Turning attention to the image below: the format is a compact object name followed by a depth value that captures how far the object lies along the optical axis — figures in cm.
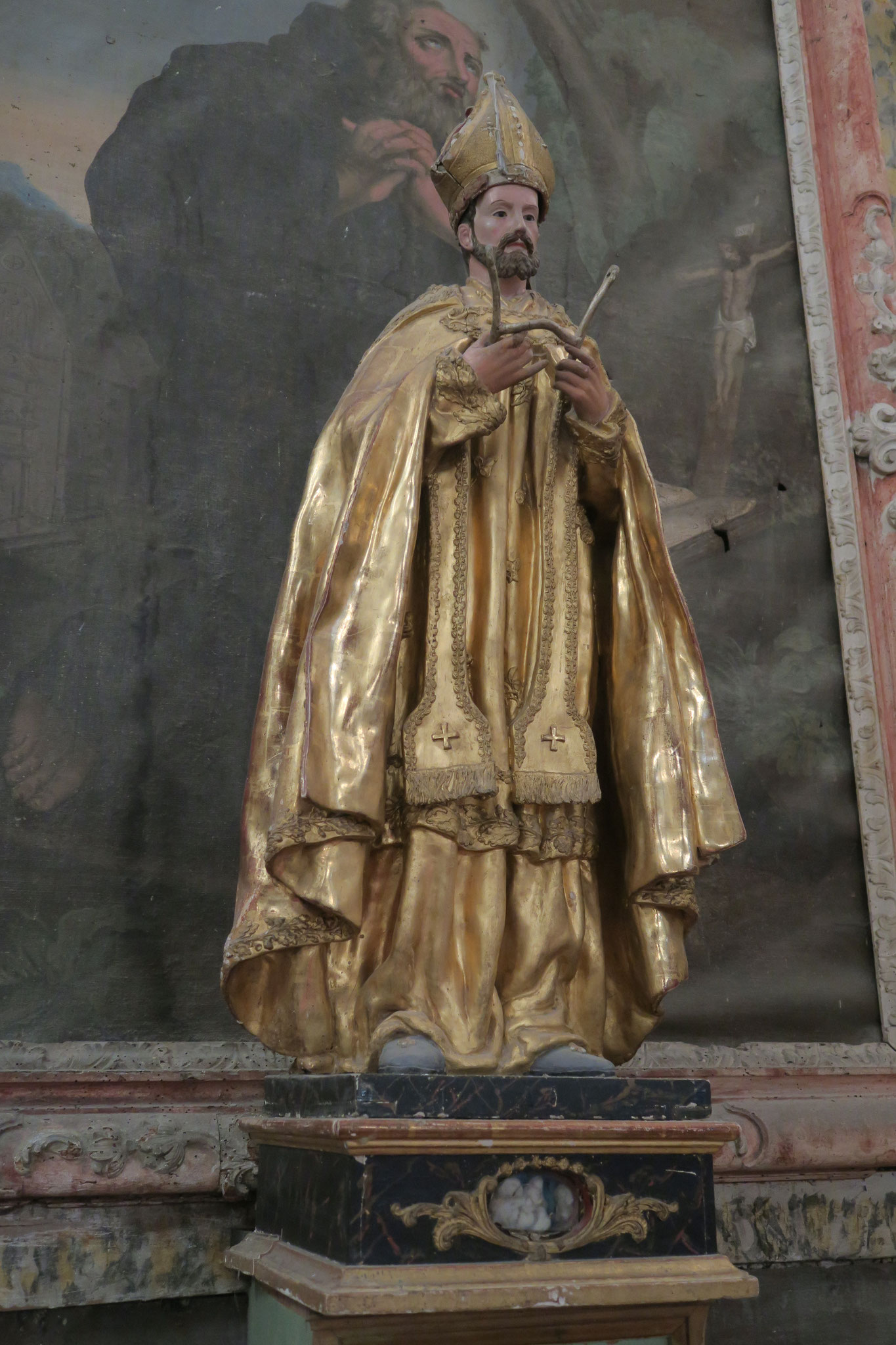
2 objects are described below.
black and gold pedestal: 205
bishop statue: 245
